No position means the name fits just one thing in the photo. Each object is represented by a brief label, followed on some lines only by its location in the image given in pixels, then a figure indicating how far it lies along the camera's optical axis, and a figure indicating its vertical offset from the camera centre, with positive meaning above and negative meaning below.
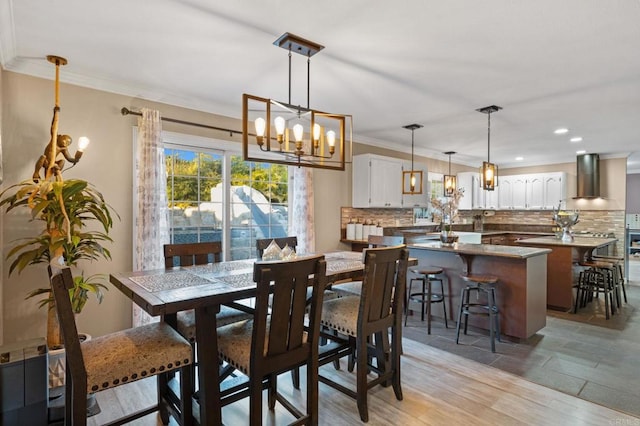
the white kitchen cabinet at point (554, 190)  7.50 +0.41
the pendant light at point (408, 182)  6.10 +0.47
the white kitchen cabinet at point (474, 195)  8.09 +0.33
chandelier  2.25 +0.54
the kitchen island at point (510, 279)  3.51 -0.75
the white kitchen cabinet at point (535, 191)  7.80 +0.39
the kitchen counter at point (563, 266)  4.56 -0.76
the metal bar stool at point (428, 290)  3.79 -0.94
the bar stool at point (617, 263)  4.79 -0.75
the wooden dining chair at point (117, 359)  1.57 -0.74
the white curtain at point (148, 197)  3.36 +0.11
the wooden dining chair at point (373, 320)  2.19 -0.75
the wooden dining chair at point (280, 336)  1.72 -0.70
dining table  1.76 -0.46
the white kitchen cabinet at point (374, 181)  5.48 +0.45
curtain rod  3.34 +0.92
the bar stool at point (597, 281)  4.54 -0.97
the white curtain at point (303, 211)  4.73 -0.03
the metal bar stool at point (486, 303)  3.32 -0.94
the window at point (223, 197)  3.89 +0.14
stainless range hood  7.11 +0.68
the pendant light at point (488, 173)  4.00 +0.41
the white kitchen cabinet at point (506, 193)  8.27 +0.37
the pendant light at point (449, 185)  5.30 +0.36
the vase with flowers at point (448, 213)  4.23 -0.06
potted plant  2.43 -0.01
